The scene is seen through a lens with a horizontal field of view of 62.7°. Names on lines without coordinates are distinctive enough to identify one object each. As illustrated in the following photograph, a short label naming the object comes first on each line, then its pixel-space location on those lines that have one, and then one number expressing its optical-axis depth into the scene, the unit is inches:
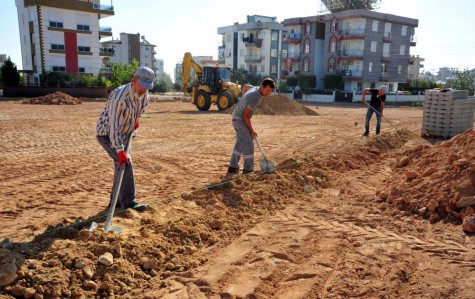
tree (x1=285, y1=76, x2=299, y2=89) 1910.7
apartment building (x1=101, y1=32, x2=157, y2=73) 2904.0
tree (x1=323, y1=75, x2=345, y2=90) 1736.0
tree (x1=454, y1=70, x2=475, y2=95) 1494.8
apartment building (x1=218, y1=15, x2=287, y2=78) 2277.3
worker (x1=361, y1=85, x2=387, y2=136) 448.1
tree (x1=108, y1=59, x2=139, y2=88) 1448.5
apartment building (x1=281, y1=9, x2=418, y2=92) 1733.5
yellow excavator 830.0
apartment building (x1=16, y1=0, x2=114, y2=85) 1541.6
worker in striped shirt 169.5
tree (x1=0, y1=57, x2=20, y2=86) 1262.3
